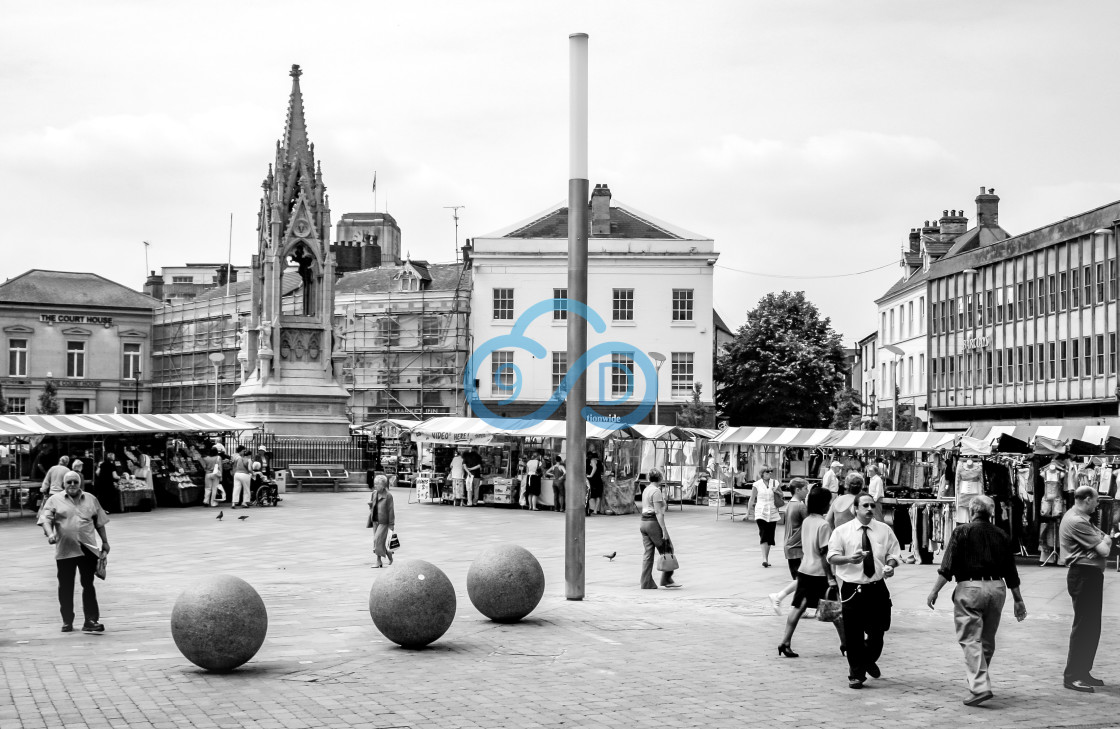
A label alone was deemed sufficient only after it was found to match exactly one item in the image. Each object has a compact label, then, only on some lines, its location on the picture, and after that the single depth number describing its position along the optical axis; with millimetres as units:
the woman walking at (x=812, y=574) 11766
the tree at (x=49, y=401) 69562
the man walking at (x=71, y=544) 13125
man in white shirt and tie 10258
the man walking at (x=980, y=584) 9766
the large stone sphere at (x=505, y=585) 13336
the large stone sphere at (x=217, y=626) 10359
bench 40500
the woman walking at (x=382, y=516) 19859
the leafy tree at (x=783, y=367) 61719
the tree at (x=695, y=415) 58594
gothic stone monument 41156
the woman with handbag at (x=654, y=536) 17047
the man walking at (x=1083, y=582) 10297
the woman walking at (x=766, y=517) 20391
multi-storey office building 49969
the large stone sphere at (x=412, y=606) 11656
